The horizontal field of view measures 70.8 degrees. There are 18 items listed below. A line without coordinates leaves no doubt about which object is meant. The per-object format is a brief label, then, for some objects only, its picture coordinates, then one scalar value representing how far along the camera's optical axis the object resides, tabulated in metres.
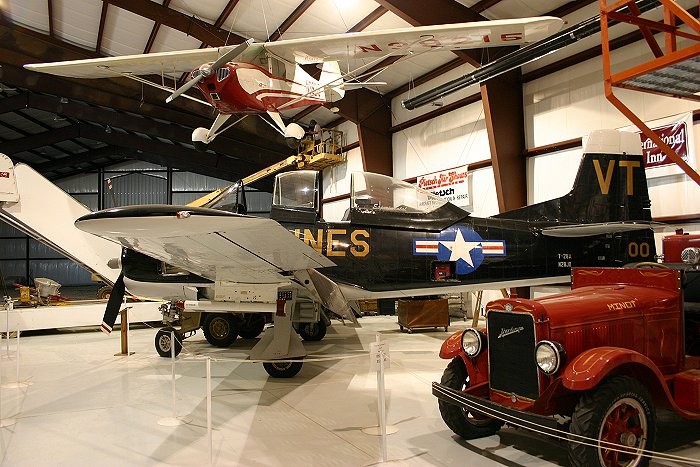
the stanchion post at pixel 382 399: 3.47
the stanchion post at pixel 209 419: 3.42
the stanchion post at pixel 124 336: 7.94
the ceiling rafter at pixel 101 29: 12.68
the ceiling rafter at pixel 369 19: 10.79
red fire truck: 2.87
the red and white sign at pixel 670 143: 8.05
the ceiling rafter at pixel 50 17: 12.66
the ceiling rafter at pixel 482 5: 9.83
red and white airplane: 7.73
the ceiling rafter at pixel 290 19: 11.07
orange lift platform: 4.07
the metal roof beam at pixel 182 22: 11.62
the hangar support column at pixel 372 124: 15.35
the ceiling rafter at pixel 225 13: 11.68
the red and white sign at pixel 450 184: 12.69
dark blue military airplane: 6.52
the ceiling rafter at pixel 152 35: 12.05
